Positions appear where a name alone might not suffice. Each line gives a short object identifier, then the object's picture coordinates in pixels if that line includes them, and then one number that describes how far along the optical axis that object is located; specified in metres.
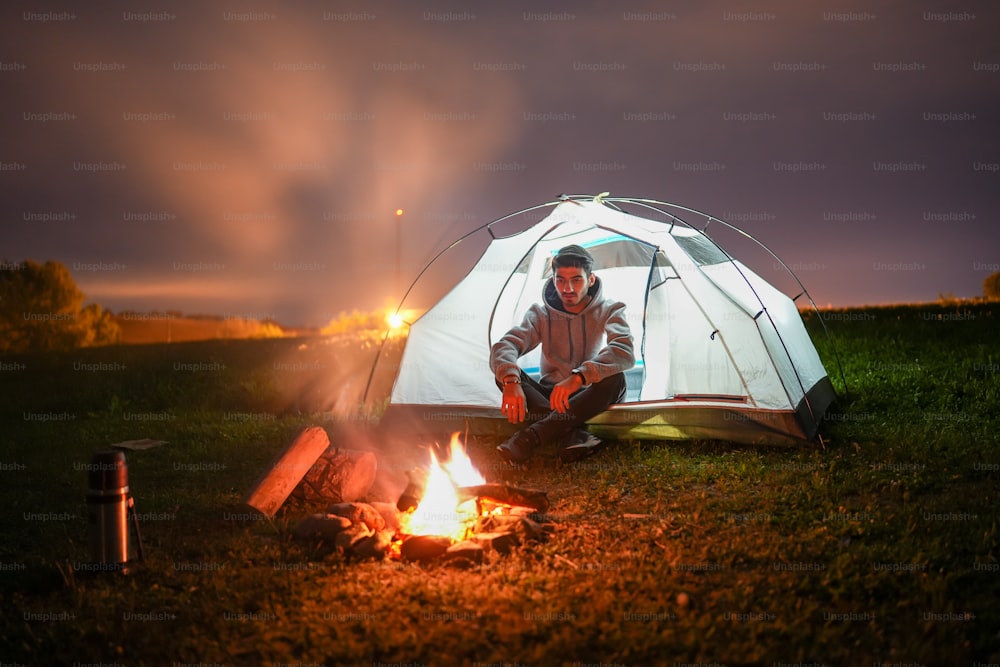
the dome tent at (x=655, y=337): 6.80
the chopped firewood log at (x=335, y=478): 5.47
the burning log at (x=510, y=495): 5.03
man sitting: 6.38
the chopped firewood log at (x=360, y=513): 4.74
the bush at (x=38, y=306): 32.81
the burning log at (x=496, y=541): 4.34
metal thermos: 4.11
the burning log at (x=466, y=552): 4.20
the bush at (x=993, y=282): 29.98
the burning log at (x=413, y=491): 5.09
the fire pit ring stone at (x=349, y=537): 4.36
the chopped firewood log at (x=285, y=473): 5.12
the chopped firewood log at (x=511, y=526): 4.52
